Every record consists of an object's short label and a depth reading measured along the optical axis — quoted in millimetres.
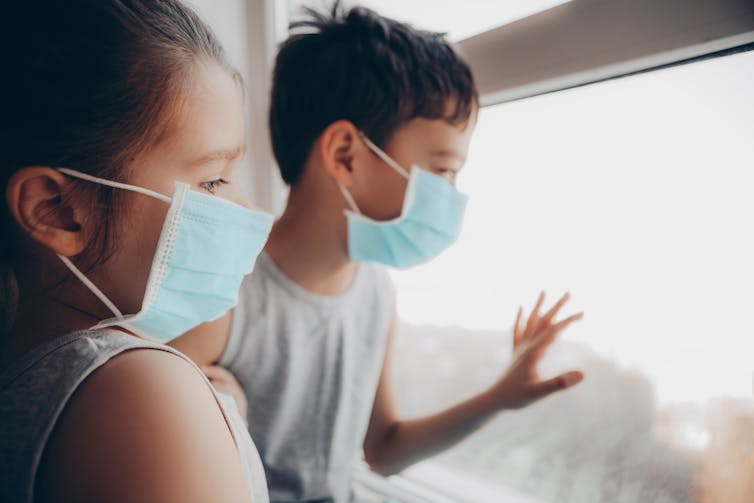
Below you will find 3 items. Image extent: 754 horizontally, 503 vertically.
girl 427
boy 897
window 789
